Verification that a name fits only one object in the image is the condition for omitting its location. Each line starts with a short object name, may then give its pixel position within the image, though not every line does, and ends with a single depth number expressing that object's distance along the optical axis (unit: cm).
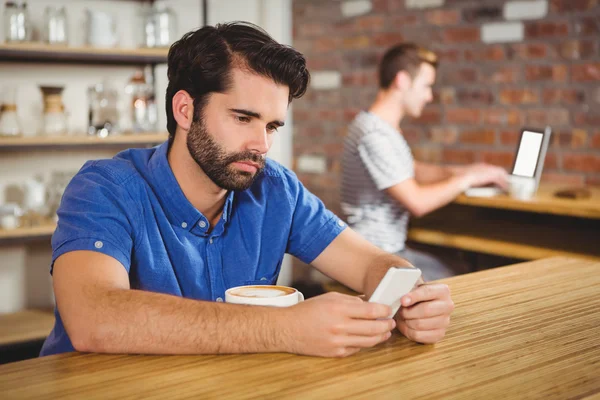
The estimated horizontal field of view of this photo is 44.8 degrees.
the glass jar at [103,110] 322
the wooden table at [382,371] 94
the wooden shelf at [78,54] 295
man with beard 108
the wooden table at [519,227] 266
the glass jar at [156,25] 336
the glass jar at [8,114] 299
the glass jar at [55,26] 307
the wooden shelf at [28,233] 292
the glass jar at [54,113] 307
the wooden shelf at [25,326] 286
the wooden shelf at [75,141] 294
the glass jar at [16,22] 299
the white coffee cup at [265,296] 113
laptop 264
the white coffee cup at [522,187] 273
